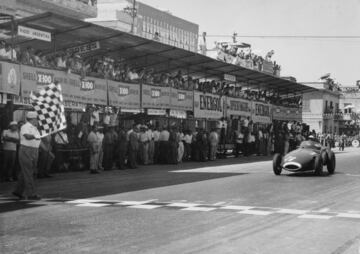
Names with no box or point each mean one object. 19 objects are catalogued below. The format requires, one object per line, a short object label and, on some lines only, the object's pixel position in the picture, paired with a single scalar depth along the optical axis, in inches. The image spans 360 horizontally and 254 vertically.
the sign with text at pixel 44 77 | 681.6
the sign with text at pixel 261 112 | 1379.2
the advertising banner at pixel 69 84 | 662.5
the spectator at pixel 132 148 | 821.9
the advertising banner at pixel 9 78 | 613.3
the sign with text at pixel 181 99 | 1003.3
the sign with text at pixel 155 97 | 923.4
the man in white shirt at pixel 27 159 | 440.8
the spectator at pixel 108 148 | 781.9
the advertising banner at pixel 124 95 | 840.3
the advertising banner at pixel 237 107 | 1224.2
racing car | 696.4
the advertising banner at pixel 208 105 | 1088.8
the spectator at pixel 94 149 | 732.7
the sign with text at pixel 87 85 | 772.0
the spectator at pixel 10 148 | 604.2
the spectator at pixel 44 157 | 644.1
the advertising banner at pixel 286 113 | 1550.2
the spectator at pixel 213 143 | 1079.6
